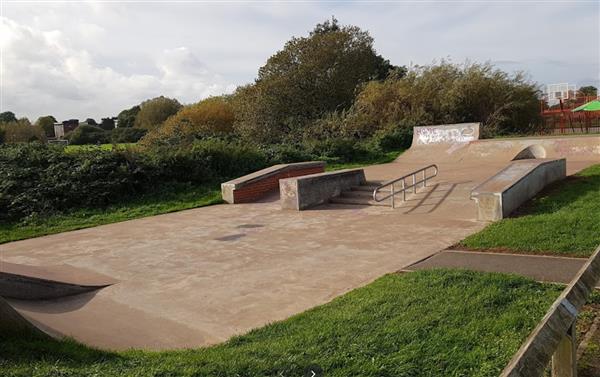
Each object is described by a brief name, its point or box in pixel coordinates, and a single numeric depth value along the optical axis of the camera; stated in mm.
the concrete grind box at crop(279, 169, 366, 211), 12898
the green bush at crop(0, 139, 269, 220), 13536
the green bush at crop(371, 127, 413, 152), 22897
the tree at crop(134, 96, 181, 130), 57000
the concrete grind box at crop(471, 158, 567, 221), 9578
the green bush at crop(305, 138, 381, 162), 21547
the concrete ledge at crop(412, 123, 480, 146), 19875
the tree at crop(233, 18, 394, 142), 29906
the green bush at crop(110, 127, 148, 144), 49950
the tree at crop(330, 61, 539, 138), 24750
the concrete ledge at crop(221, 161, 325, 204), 14648
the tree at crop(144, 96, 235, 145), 36781
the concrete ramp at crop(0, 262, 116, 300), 6309
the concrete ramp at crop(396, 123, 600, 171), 16172
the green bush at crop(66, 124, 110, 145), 53469
